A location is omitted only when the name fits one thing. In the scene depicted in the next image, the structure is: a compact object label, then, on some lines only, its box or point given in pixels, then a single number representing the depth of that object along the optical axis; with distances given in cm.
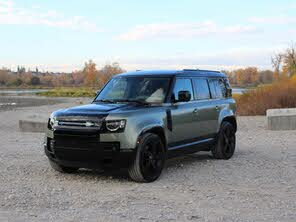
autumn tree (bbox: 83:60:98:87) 12070
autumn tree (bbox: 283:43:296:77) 4417
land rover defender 773
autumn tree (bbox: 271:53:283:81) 5901
